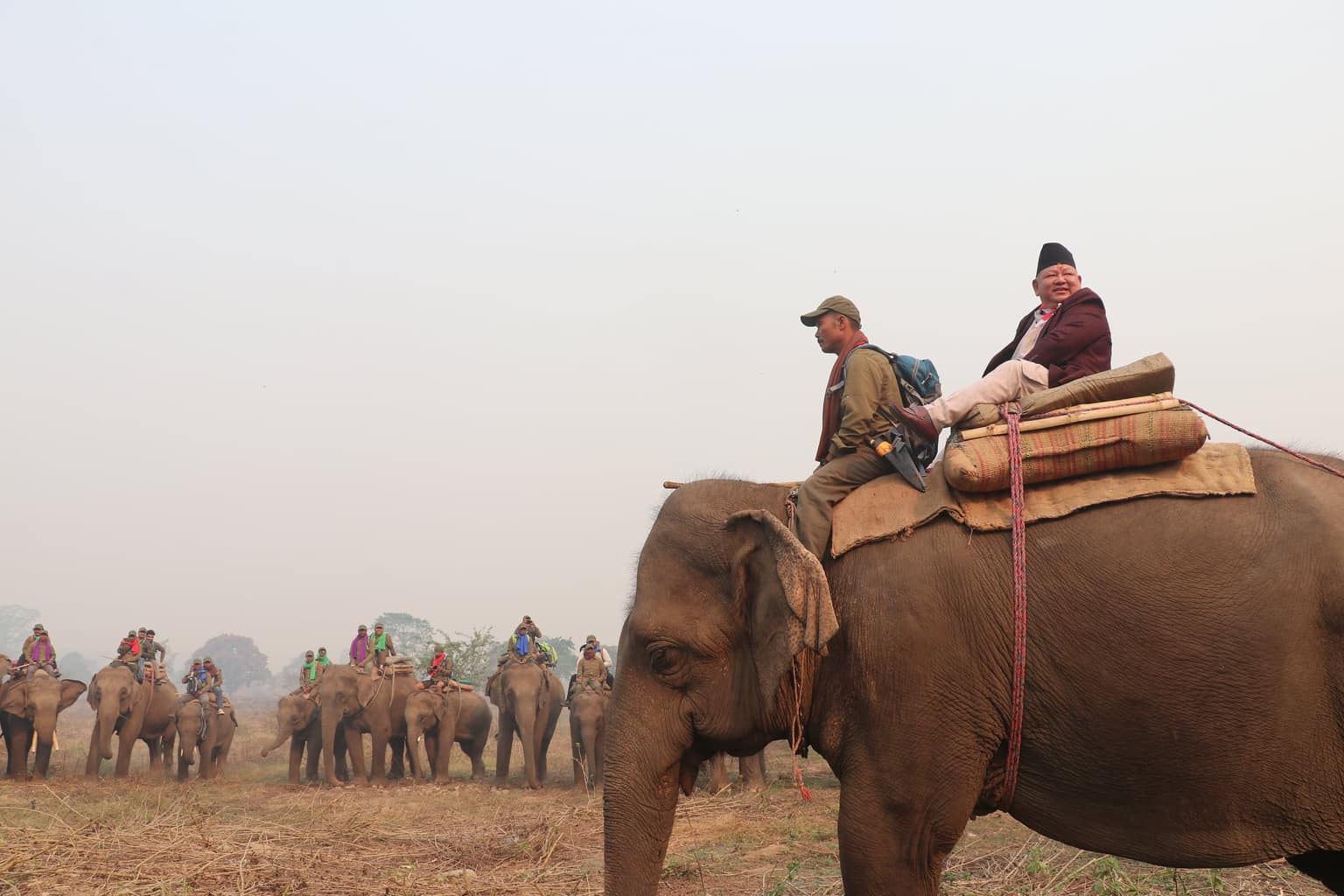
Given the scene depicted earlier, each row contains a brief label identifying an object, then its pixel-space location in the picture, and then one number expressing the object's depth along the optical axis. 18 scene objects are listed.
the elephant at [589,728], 21.70
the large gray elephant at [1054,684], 3.88
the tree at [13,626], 163.12
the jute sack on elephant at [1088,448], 4.23
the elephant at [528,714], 22.41
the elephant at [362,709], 23.27
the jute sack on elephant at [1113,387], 4.52
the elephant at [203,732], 24.09
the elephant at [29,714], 21.81
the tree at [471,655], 45.84
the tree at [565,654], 106.43
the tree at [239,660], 140.12
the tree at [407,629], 119.56
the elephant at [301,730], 24.68
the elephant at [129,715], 22.59
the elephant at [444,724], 23.80
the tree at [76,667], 135.75
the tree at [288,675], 143.25
